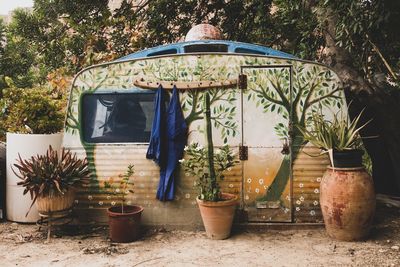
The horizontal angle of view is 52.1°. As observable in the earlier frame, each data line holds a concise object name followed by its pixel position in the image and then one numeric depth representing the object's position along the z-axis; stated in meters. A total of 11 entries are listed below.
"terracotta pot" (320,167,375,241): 5.21
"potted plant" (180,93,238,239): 5.48
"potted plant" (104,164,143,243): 5.49
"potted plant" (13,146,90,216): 5.50
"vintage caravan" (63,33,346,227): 5.86
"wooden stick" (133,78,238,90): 5.89
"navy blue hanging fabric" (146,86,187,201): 5.85
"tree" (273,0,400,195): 5.45
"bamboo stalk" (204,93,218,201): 5.59
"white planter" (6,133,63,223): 6.38
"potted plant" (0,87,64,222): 6.39
